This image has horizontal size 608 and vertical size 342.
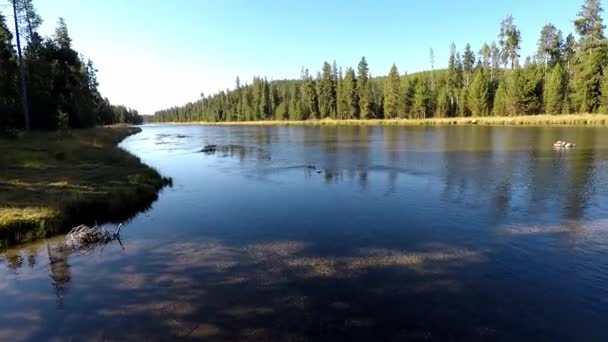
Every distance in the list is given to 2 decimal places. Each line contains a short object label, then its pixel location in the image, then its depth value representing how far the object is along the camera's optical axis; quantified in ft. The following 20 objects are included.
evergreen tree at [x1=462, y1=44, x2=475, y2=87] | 353.72
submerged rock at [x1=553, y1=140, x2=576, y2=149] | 111.75
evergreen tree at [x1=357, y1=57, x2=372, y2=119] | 352.08
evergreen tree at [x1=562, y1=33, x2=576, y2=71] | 293.43
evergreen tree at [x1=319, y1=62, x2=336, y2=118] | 398.21
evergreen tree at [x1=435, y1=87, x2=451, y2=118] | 309.83
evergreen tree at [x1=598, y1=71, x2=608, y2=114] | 209.46
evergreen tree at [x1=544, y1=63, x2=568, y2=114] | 238.89
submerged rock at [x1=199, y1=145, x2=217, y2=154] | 145.71
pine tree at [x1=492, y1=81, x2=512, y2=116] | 263.29
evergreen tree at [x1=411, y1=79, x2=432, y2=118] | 318.45
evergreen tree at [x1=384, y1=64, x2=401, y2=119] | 332.80
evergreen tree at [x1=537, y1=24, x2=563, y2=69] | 299.79
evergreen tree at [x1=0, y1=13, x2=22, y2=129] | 131.64
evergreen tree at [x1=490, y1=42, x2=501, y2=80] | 335.65
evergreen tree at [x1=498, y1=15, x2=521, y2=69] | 318.45
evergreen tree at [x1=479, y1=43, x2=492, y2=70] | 347.15
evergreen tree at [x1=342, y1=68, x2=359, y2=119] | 363.35
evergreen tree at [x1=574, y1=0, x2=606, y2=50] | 239.71
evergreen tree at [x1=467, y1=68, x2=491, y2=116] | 278.87
